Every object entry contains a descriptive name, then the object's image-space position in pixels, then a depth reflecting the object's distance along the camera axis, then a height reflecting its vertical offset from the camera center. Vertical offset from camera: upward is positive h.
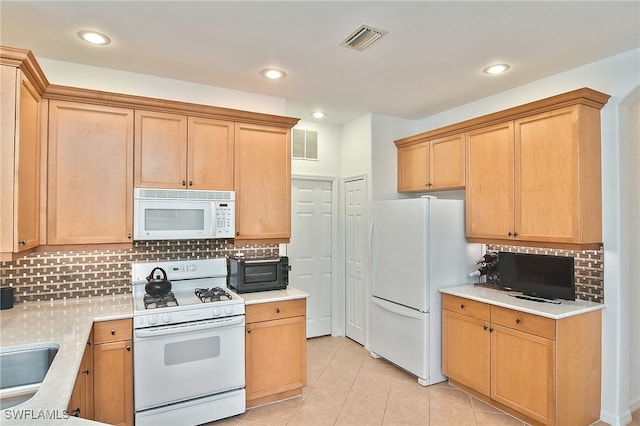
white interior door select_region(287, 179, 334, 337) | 4.47 -0.37
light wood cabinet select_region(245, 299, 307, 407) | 2.83 -1.05
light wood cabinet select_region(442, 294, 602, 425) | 2.50 -1.06
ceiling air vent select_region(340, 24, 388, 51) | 2.27 +1.16
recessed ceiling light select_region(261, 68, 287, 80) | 2.93 +1.17
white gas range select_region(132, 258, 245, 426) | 2.44 -0.97
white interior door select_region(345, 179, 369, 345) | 4.30 -0.50
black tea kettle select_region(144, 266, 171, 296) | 2.76 -0.52
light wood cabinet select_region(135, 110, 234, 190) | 2.82 +0.53
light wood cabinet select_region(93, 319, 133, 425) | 2.31 -0.99
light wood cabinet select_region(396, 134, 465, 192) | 3.59 +0.56
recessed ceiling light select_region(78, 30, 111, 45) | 2.33 +1.17
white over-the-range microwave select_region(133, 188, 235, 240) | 2.75 +0.03
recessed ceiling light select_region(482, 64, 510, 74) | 2.82 +1.16
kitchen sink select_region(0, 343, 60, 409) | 1.81 -0.74
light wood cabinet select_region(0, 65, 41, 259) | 1.98 +0.31
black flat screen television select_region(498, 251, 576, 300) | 2.77 -0.46
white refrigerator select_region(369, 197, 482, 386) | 3.31 -0.51
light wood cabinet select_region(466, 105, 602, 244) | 2.66 +0.31
